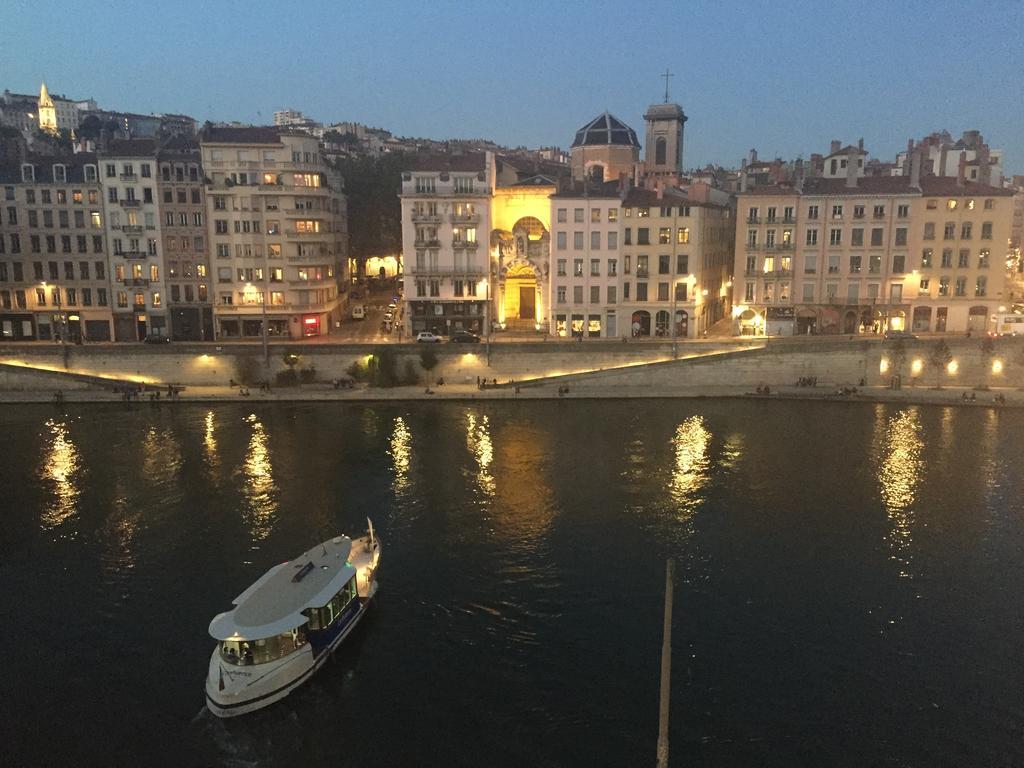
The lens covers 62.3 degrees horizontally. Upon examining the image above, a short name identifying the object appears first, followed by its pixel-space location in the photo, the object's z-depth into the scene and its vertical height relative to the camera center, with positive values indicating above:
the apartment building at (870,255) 83.06 +2.39
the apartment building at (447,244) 85.38 +3.55
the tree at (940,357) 71.44 -6.53
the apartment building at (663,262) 83.62 +1.72
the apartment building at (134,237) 83.94 +4.21
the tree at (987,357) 71.19 -6.53
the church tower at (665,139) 124.12 +20.73
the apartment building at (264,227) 83.19 +5.25
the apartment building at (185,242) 83.69 +3.71
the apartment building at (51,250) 84.81 +2.94
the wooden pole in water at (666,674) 20.56 -9.60
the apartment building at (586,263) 84.38 +1.62
